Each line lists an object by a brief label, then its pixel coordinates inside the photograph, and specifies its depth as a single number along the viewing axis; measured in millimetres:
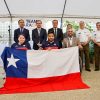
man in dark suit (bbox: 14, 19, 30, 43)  2986
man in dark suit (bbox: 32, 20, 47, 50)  2948
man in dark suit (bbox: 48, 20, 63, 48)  2996
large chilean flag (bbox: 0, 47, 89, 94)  2221
